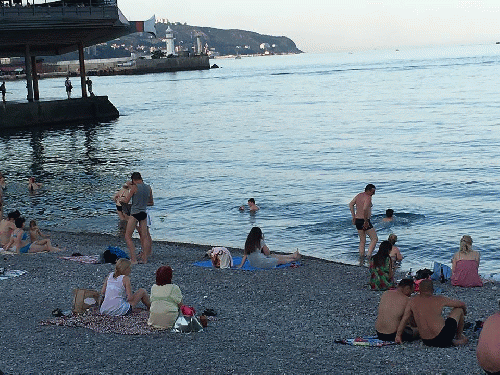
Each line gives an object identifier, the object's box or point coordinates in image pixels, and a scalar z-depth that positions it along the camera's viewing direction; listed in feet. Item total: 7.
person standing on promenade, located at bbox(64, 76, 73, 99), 205.33
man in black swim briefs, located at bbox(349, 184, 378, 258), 52.29
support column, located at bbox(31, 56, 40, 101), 205.40
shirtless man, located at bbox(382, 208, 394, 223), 70.34
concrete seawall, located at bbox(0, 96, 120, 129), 175.32
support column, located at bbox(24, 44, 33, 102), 176.35
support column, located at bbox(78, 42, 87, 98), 187.42
